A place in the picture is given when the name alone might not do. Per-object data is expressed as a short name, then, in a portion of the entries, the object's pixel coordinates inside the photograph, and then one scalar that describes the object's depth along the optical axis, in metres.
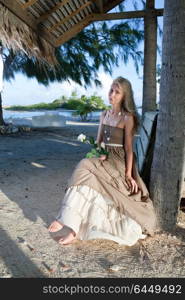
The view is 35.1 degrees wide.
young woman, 2.08
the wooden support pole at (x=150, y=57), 4.11
